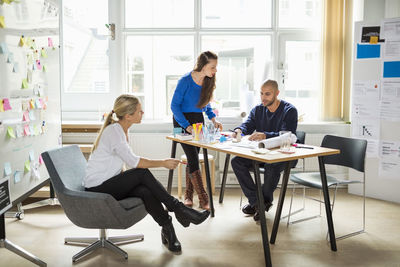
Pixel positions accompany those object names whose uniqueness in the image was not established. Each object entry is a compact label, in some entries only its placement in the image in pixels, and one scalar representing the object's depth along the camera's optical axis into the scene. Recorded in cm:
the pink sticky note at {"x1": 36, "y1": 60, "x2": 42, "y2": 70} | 309
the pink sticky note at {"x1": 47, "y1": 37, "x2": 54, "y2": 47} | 334
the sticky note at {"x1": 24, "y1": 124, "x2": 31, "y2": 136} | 286
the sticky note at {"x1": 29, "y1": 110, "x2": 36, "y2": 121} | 297
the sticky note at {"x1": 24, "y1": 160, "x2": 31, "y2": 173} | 287
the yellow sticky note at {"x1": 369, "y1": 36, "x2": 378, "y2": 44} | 416
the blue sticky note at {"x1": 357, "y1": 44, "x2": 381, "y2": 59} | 417
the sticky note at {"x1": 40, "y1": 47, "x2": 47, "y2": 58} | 317
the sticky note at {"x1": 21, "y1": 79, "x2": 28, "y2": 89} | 282
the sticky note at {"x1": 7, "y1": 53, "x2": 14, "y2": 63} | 255
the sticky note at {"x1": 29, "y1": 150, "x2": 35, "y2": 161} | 296
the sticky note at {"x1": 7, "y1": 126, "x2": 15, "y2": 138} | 258
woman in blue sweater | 362
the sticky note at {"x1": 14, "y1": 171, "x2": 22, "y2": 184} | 270
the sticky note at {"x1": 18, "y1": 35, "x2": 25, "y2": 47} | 273
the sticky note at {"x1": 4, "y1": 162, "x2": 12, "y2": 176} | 255
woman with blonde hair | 262
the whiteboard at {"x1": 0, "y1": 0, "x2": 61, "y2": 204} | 255
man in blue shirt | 340
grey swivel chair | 242
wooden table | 259
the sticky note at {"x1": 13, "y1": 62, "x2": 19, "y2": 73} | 266
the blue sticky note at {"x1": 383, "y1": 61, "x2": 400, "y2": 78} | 405
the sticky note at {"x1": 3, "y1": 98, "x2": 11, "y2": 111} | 251
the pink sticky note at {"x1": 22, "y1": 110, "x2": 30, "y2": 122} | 285
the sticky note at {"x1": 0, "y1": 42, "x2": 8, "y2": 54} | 245
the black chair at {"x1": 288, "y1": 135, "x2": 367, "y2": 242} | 314
